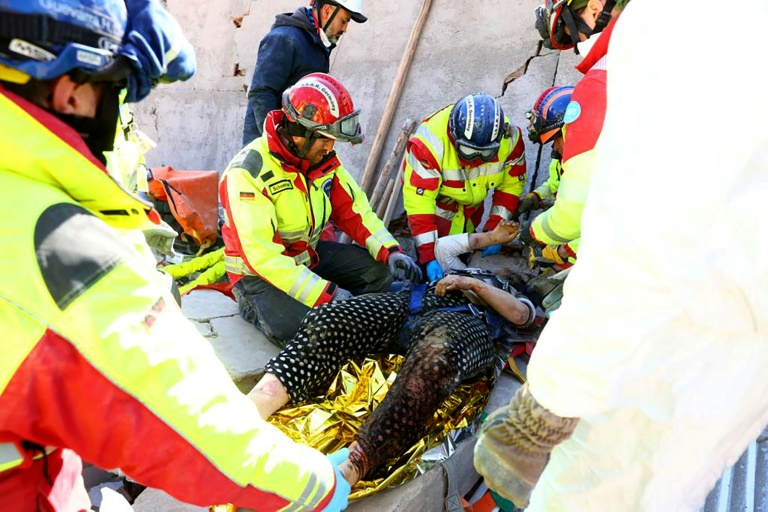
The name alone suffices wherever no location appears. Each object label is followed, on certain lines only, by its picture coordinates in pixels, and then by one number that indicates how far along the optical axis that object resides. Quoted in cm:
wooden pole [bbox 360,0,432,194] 473
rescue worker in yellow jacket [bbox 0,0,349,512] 77
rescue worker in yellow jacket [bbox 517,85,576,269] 330
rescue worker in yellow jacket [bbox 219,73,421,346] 300
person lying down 213
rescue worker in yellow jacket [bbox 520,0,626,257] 202
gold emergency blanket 220
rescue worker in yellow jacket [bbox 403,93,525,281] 366
